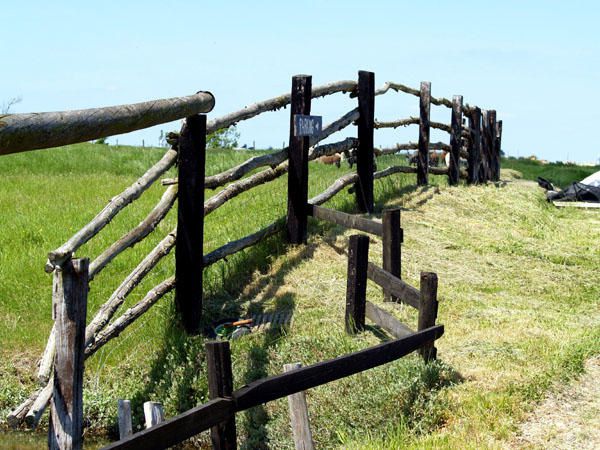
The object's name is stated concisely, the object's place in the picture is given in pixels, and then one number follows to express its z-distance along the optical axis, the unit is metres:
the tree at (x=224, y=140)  42.84
